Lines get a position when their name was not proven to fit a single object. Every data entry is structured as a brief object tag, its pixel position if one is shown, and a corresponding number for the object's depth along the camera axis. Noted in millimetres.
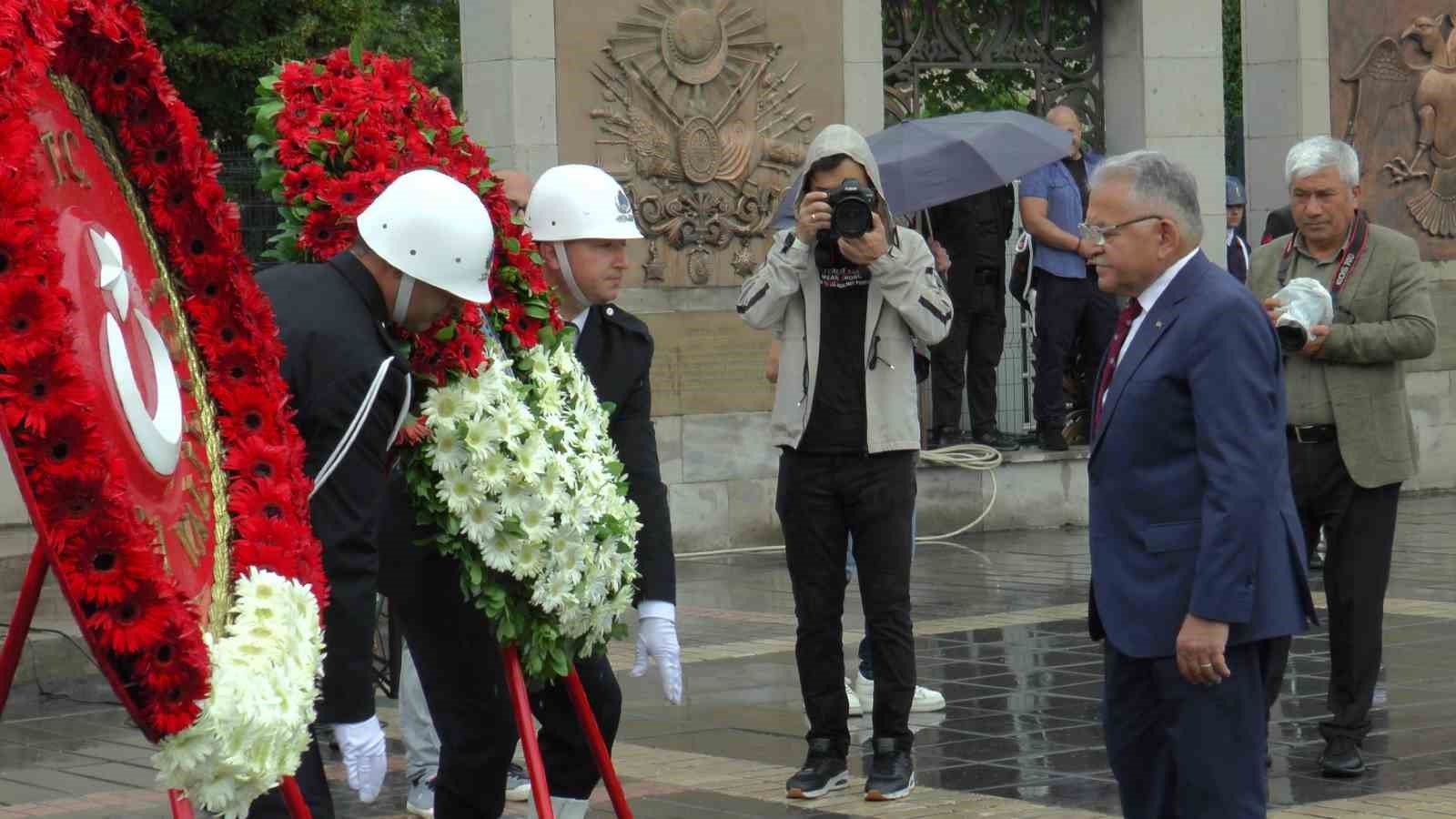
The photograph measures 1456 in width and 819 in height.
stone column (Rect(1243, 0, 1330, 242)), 16984
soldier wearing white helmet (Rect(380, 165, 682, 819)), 5668
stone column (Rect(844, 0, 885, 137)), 14938
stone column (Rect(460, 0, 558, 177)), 13906
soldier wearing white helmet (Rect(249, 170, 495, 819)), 4848
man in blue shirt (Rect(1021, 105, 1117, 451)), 15070
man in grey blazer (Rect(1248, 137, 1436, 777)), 7570
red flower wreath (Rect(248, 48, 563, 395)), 5496
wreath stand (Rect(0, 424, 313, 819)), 3682
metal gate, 15773
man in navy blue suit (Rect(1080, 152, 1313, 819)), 4910
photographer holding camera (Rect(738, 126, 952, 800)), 7426
